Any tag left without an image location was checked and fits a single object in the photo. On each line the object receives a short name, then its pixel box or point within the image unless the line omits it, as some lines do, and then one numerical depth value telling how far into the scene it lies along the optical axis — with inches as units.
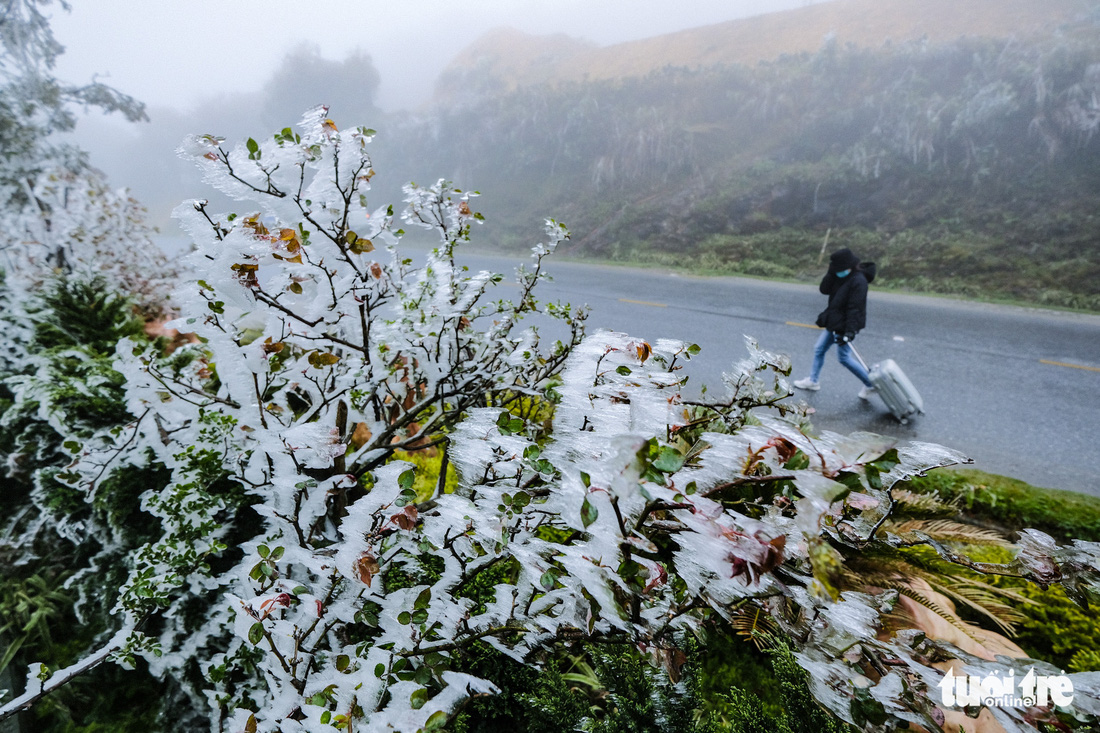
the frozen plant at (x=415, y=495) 35.2
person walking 183.8
